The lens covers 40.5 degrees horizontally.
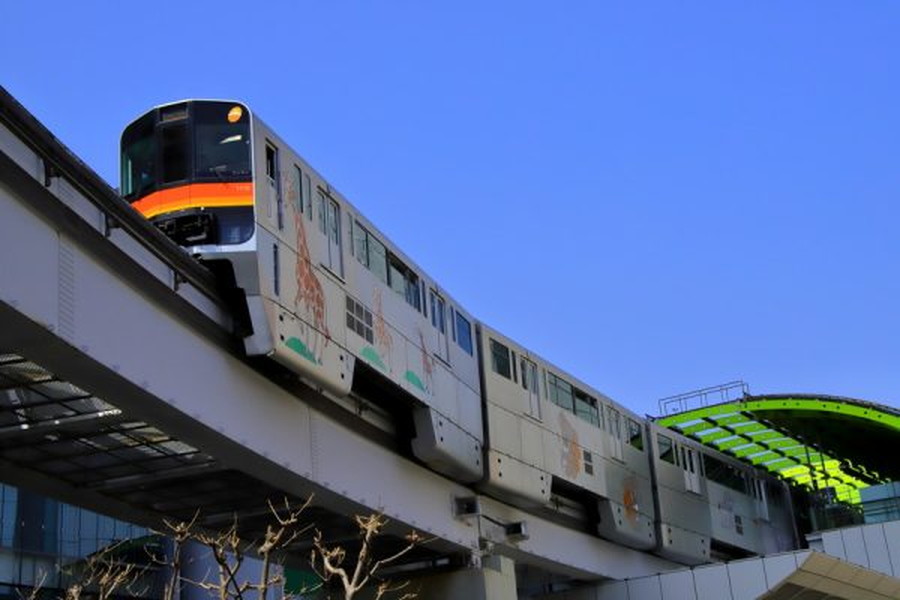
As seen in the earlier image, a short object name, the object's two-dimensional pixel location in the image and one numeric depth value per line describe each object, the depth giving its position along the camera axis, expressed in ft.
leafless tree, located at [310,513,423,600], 40.40
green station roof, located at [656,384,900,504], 141.49
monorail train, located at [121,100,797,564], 62.49
